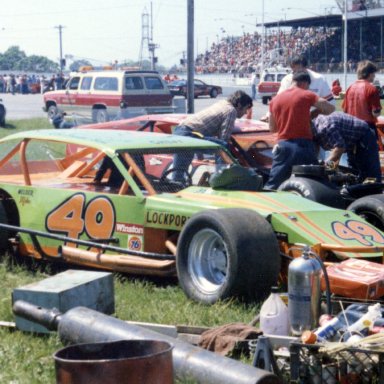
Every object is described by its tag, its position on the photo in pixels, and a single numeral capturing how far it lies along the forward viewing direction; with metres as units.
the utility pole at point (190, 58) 15.73
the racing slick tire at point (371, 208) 7.16
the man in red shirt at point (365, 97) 10.02
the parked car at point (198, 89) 50.34
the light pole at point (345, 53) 48.58
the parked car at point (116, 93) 25.86
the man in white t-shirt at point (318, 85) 10.73
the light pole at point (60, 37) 100.81
